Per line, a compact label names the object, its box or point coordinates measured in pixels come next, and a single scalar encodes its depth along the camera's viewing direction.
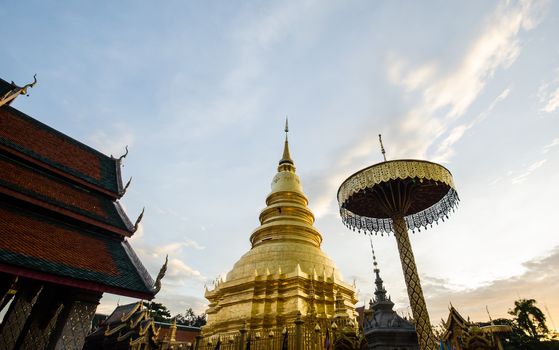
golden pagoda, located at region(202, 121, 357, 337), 13.79
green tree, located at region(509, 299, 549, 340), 32.03
